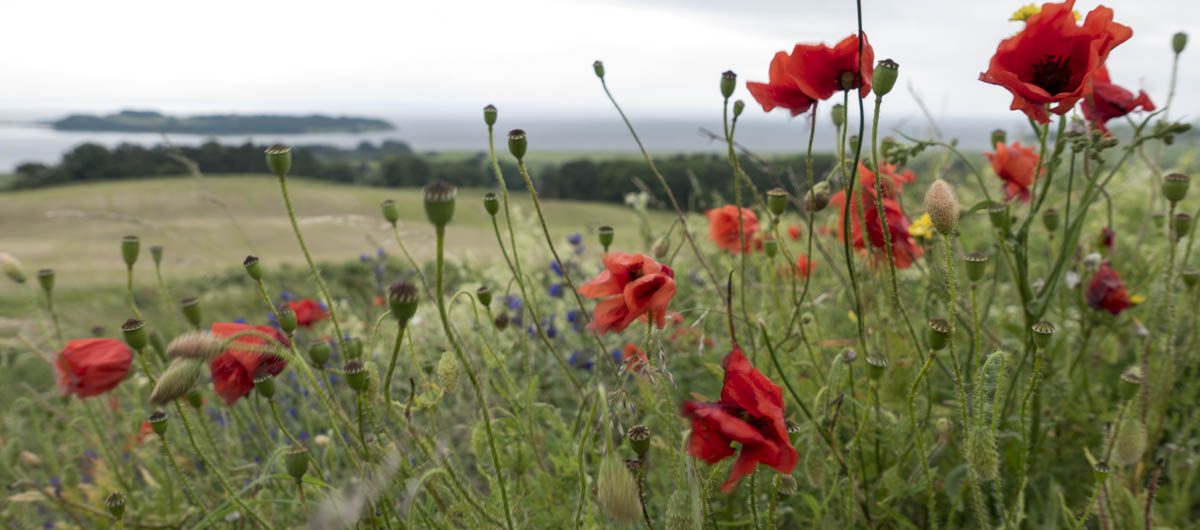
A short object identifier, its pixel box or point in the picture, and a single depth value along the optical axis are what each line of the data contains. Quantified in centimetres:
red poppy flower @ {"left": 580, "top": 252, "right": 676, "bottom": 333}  65
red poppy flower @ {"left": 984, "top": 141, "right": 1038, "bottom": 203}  90
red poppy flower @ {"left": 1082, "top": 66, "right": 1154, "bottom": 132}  81
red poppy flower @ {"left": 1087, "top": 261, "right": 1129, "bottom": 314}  87
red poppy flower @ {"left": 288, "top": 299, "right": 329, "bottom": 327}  104
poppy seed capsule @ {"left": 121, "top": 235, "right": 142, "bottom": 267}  80
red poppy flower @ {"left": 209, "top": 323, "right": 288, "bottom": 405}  72
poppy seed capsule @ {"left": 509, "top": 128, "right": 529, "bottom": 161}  70
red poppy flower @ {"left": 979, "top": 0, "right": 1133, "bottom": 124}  66
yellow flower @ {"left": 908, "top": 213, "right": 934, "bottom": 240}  87
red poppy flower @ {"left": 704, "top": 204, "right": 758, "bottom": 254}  103
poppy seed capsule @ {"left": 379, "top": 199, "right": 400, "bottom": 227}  81
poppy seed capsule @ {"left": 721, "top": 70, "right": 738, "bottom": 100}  75
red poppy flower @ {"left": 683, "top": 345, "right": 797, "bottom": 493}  61
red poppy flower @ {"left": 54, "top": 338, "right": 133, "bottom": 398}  80
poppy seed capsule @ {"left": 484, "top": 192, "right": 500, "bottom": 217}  71
